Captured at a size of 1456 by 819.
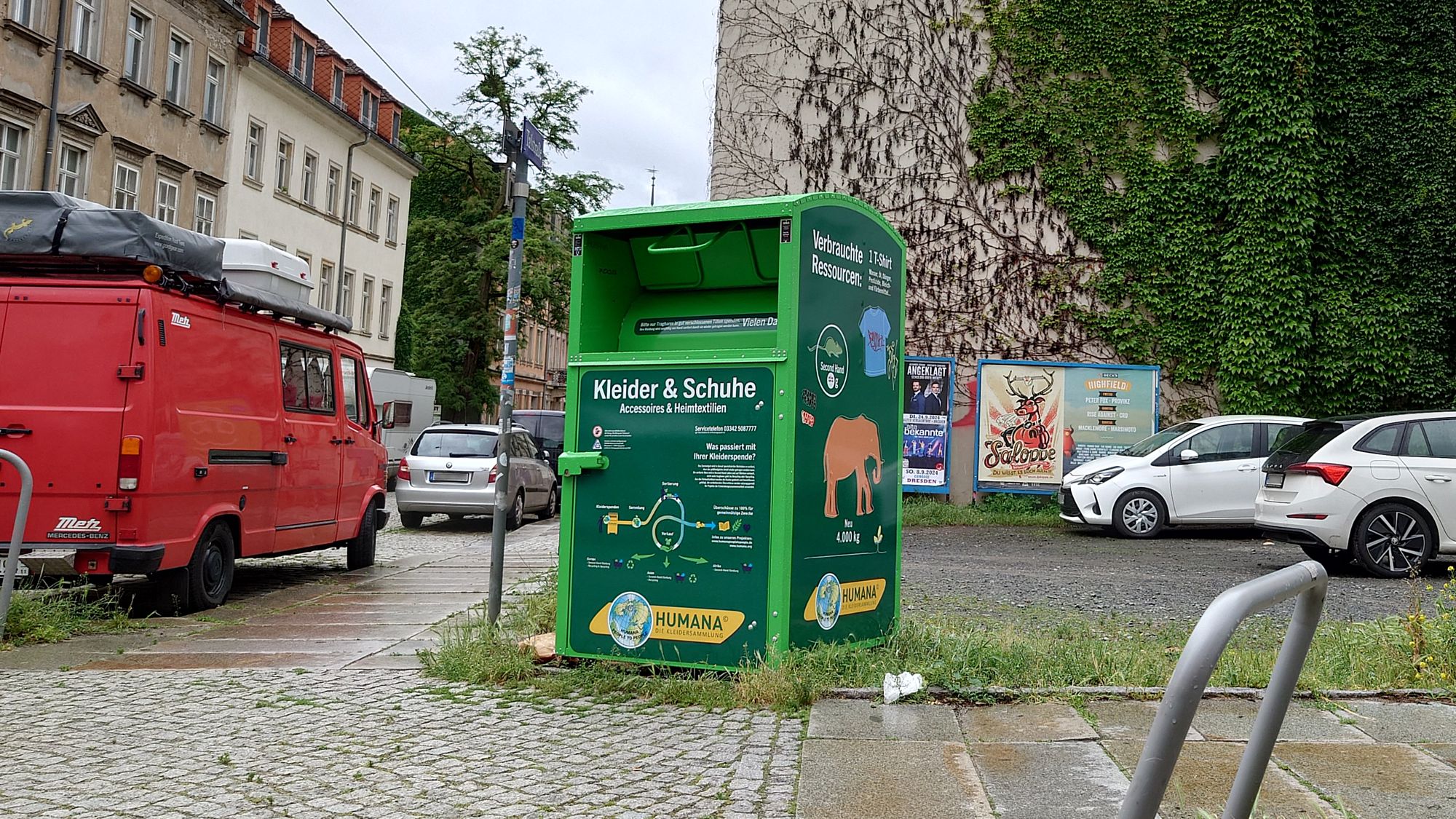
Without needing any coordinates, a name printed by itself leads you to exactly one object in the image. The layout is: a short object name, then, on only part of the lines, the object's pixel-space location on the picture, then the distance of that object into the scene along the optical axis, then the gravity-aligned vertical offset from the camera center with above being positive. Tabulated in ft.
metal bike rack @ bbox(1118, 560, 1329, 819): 6.58 -1.01
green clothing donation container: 18.54 +0.85
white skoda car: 34.88 +0.47
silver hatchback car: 55.98 +0.00
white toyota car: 47.39 +1.01
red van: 24.98 +1.50
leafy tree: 133.69 +30.34
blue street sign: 23.50 +6.75
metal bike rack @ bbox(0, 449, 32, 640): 22.45 -1.51
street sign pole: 23.08 +3.45
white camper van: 88.07 +5.53
